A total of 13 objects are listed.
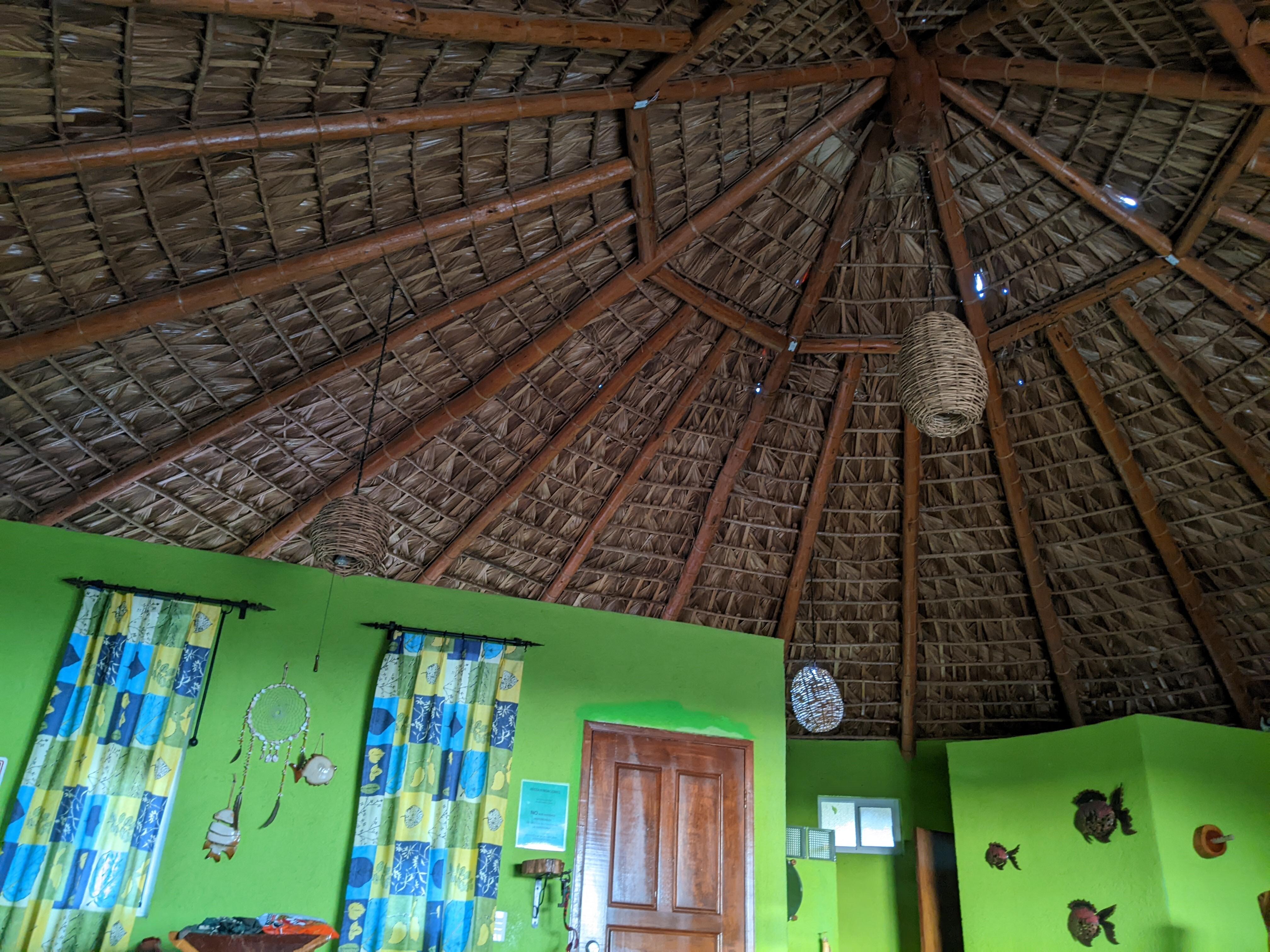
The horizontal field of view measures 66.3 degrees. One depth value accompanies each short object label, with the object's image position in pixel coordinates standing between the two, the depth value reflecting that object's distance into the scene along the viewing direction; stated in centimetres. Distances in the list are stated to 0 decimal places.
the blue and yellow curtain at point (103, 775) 479
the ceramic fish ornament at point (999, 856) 840
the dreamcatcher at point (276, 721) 557
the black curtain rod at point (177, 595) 538
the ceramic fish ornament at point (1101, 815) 770
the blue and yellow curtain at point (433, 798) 546
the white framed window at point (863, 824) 995
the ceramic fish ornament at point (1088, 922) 755
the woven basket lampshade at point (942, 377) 507
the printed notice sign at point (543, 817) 600
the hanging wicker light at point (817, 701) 806
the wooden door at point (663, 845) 608
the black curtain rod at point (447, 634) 605
